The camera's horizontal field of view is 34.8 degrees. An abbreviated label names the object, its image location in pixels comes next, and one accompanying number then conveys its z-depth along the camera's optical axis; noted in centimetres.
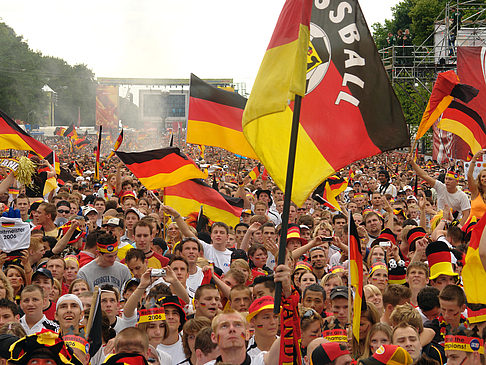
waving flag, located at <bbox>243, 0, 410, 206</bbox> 592
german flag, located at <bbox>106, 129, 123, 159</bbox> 1783
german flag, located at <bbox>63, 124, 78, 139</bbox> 4150
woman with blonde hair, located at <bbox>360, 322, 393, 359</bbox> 606
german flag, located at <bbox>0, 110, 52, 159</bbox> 1363
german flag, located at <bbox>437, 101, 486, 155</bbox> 1235
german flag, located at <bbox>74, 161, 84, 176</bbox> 2429
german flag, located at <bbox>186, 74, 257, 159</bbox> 1242
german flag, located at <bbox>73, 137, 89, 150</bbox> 4006
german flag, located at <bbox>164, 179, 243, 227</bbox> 1212
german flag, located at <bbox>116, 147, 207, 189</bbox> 1174
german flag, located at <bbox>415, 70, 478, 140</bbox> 1099
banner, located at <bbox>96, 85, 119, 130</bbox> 7638
